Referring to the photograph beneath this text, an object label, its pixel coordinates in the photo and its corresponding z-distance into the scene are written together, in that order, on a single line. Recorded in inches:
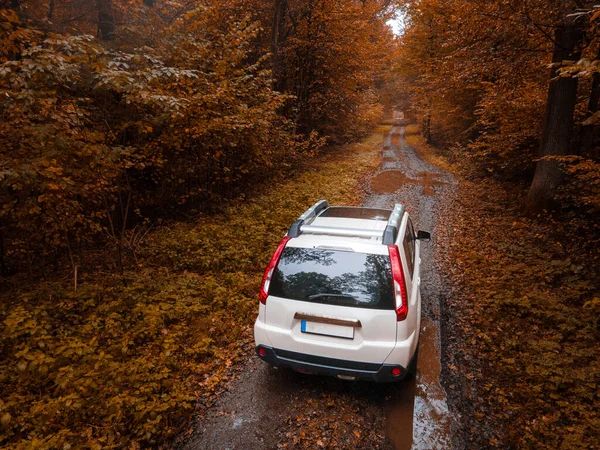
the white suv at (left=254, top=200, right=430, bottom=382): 145.8
